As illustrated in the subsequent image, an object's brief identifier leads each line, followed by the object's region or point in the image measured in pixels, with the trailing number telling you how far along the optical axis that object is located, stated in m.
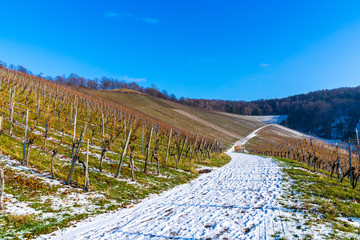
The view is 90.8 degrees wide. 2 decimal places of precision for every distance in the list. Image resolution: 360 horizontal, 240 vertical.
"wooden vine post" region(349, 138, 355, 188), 11.76
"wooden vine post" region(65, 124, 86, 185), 9.16
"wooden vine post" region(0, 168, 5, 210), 6.27
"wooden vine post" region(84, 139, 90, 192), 8.98
